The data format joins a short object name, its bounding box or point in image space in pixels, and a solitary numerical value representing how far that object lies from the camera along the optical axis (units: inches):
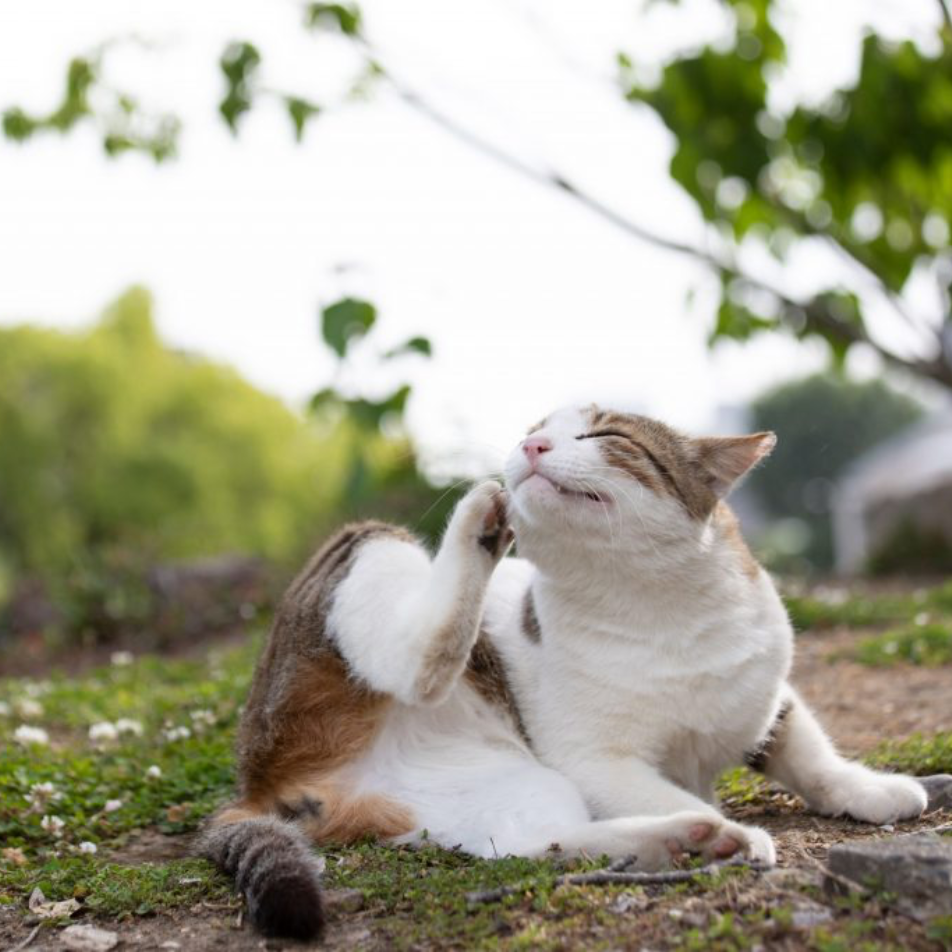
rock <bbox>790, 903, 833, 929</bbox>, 94.7
